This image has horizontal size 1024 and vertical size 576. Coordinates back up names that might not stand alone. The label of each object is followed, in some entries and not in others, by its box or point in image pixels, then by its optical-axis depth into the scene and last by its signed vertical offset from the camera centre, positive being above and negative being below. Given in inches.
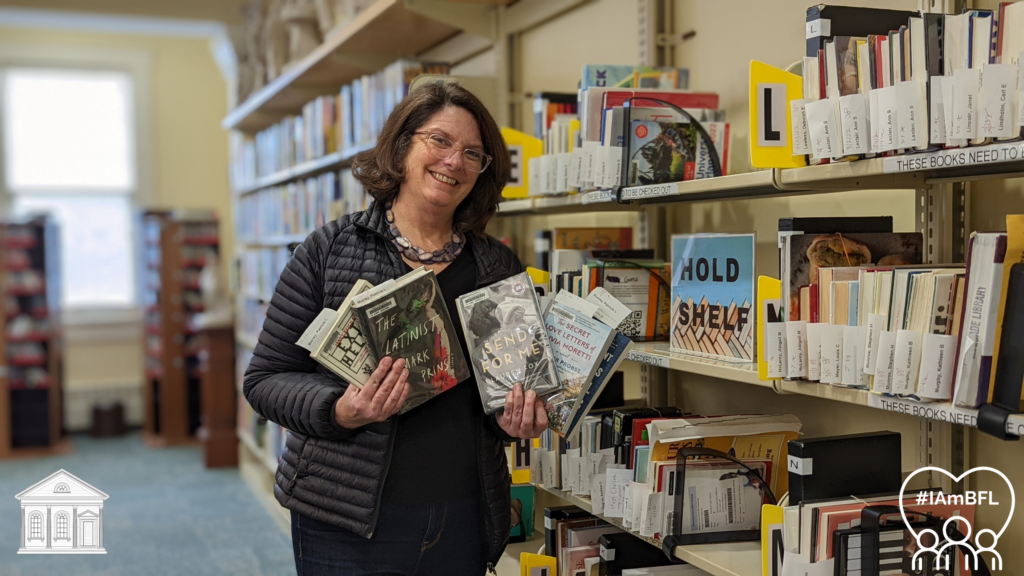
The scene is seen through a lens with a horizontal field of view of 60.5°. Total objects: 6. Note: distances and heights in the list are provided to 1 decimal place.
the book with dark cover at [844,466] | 63.9 -14.5
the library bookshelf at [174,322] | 279.9 -14.0
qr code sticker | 91.4 -5.4
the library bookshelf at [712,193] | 61.1 +6.9
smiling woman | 65.1 -10.2
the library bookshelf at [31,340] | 266.8 -18.1
